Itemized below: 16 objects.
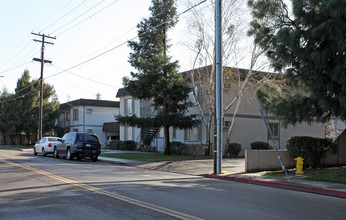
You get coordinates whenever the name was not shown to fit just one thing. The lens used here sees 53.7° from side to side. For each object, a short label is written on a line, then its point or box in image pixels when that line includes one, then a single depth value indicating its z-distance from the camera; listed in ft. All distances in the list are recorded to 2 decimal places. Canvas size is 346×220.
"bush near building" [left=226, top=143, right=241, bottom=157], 83.92
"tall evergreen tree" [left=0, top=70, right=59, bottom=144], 146.30
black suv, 69.46
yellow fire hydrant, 45.52
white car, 82.02
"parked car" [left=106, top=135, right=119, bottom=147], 140.00
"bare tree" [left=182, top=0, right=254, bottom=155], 73.10
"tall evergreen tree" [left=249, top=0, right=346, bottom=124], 32.78
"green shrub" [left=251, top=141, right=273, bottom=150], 87.92
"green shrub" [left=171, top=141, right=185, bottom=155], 91.61
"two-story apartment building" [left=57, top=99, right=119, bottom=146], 150.61
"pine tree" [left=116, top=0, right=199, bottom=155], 76.07
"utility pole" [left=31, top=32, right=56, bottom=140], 109.28
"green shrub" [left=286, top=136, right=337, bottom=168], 49.52
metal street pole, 49.03
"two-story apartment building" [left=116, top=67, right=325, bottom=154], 88.17
